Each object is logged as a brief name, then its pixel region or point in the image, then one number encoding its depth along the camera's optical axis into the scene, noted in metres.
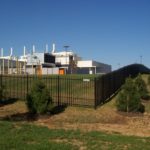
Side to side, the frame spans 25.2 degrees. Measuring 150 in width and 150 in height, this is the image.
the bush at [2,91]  19.12
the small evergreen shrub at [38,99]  15.33
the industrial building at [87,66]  116.44
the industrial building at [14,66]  66.07
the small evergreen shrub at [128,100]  16.70
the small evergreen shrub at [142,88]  21.47
